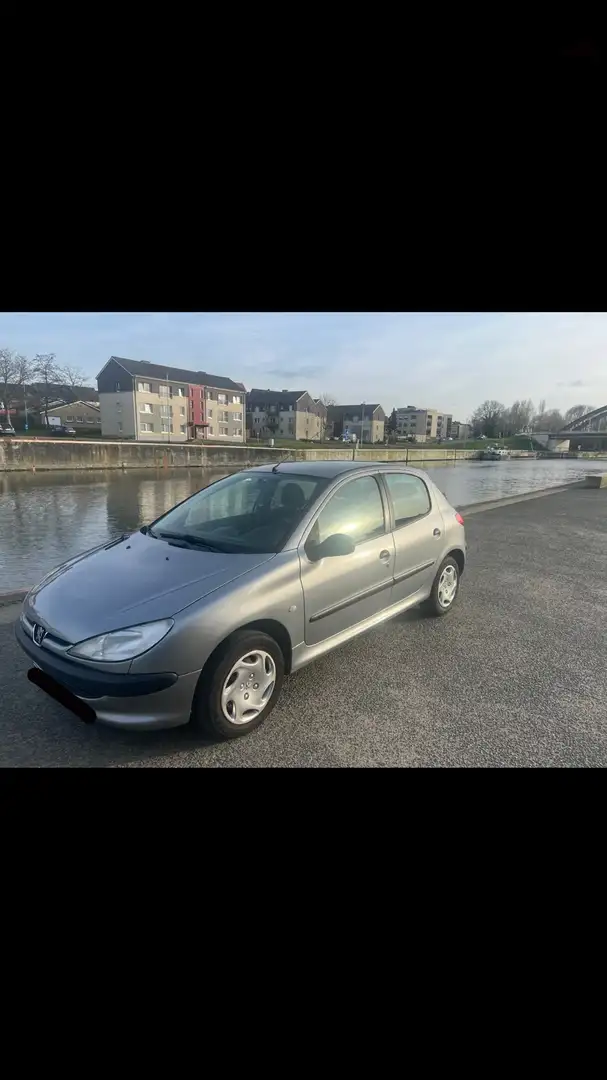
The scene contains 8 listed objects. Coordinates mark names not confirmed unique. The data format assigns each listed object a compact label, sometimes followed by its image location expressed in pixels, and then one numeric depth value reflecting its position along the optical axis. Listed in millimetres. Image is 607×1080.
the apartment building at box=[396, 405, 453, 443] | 118188
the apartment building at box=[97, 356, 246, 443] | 59500
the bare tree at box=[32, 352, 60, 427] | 57188
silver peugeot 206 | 2449
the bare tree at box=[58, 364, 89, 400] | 62284
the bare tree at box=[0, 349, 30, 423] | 52625
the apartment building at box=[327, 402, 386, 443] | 97362
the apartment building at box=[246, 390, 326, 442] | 86188
